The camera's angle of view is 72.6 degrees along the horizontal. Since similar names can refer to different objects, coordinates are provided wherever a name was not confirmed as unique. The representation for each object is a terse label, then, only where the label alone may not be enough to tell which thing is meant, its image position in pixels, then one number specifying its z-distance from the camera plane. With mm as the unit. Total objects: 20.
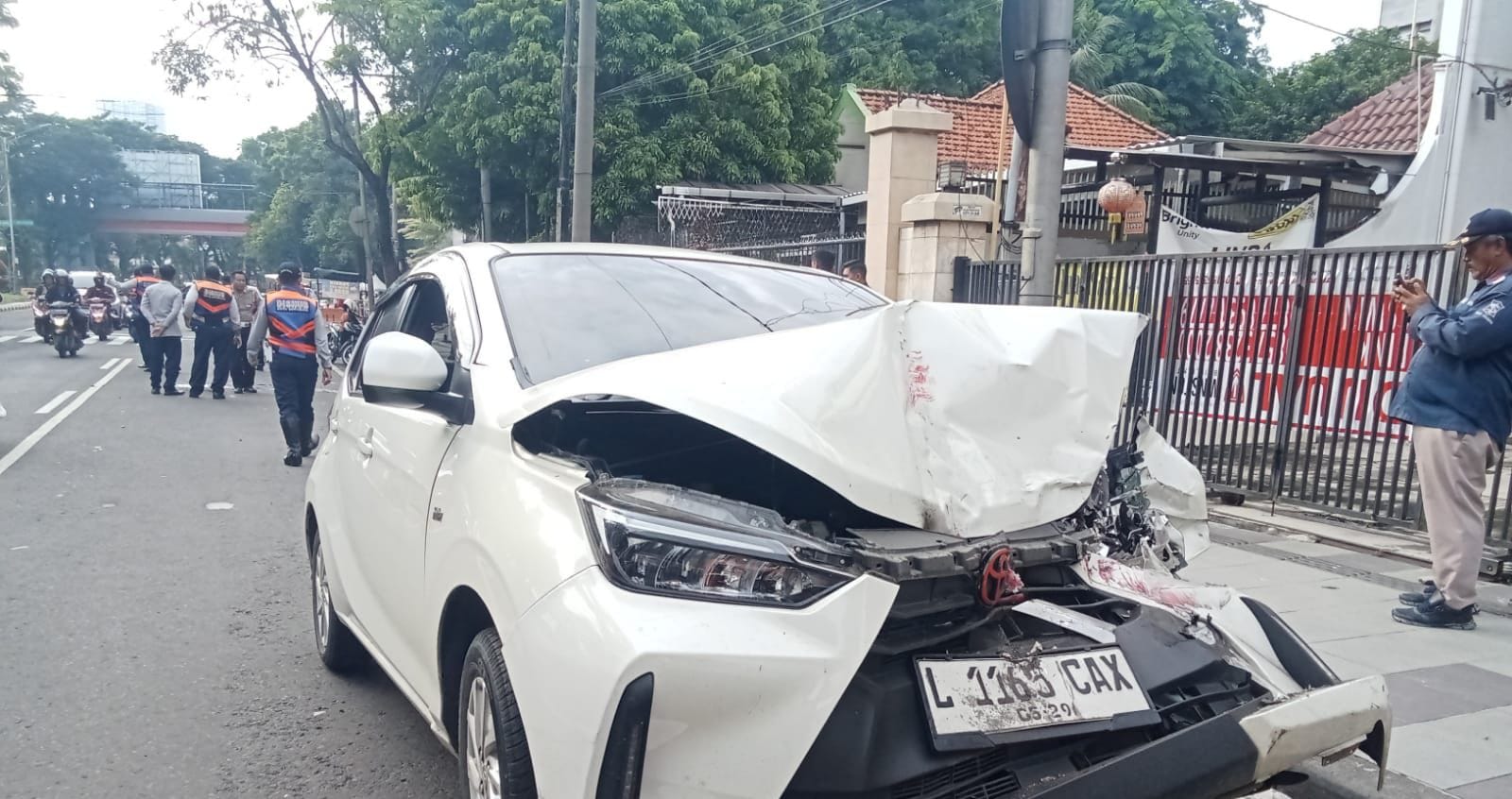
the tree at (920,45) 29125
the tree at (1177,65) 31984
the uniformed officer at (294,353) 8883
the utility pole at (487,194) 23106
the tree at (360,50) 21953
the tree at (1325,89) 28155
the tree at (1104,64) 28672
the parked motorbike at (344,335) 18423
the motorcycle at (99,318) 24188
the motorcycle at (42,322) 20203
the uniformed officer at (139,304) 14328
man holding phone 4184
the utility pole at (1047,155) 6258
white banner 11859
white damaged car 1933
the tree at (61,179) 63281
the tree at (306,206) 51219
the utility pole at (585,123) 13852
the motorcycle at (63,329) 18922
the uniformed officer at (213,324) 13008
